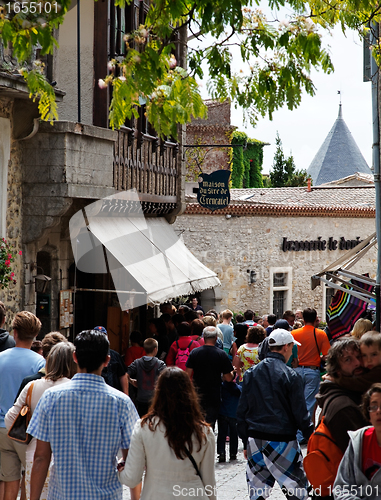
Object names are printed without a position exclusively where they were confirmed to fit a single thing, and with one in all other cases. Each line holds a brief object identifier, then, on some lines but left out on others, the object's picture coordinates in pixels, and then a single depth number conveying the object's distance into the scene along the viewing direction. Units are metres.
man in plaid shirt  6.95
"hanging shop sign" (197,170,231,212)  28.16
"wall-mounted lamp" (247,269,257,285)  38.07
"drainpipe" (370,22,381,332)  17.54
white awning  19.69
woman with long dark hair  6.63
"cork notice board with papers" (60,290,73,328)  19.80
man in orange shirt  16.12
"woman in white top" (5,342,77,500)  8.43
